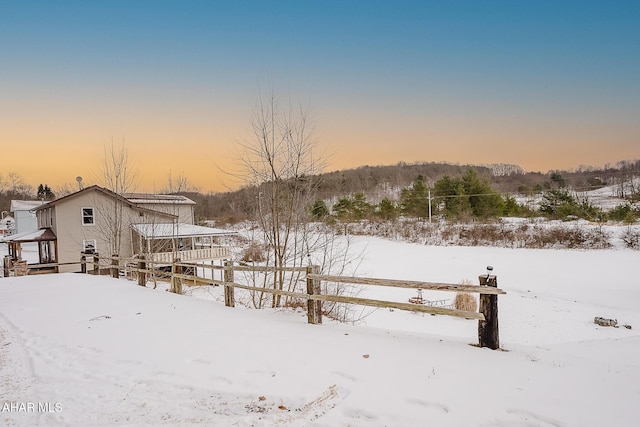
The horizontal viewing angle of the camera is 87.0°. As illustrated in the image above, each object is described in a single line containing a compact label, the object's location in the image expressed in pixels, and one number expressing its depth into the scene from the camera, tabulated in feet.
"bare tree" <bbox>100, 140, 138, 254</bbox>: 59.16
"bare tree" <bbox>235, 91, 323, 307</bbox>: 31.50
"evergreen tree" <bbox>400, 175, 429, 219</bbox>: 137.49
